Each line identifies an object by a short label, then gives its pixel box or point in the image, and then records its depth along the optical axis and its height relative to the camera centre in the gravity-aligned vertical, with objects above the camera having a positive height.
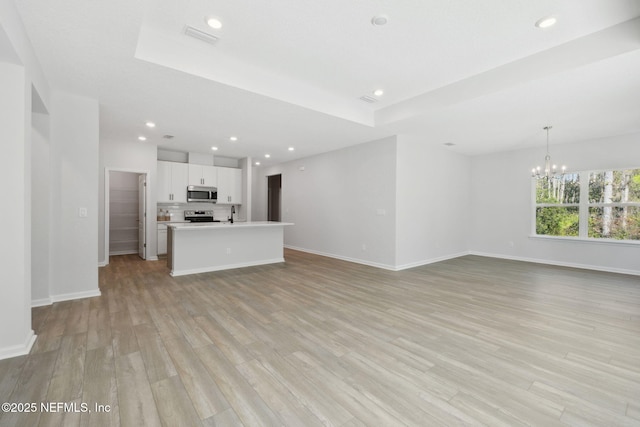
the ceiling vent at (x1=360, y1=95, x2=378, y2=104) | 4.38 +1.75
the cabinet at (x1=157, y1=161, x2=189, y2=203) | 7.10 +0.63
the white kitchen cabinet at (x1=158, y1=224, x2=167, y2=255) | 7.01 -0.84
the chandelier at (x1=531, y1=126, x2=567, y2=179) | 5.02 +0.76
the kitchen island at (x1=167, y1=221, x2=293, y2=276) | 5.06 -0.79
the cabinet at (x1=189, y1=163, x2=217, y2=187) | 7.53 +0.86
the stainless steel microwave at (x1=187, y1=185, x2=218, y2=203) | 7.43 +0.34
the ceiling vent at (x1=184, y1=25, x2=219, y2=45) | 2.78 +1.75
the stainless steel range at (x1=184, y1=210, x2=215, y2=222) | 7.74 -0.28
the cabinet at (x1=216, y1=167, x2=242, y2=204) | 8.09 +0.63
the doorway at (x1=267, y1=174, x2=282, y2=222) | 10.41 +0.39
